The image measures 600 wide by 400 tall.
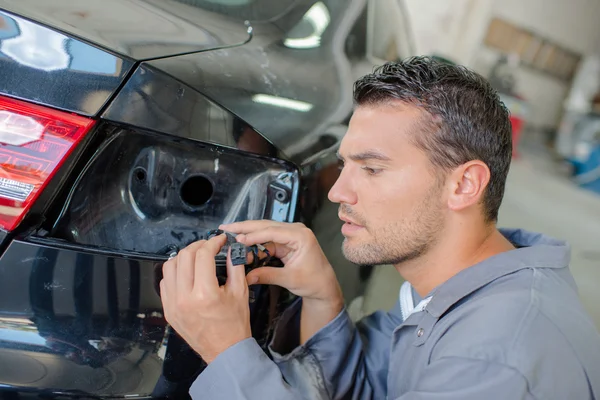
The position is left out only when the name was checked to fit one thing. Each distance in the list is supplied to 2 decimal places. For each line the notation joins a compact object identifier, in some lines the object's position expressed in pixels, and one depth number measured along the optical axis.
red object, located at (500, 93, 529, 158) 7.40
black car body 0.88
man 0.84
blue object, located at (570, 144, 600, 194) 6.62
